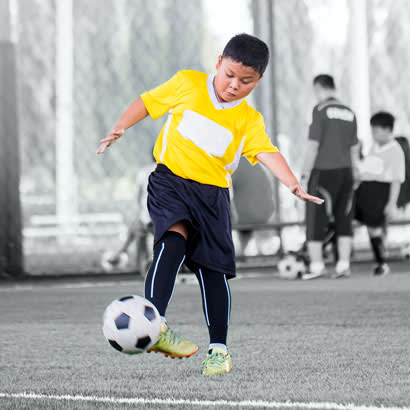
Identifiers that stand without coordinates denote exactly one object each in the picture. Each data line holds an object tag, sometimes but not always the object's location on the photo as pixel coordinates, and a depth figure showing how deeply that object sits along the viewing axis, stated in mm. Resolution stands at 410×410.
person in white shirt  18594
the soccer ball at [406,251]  22767
